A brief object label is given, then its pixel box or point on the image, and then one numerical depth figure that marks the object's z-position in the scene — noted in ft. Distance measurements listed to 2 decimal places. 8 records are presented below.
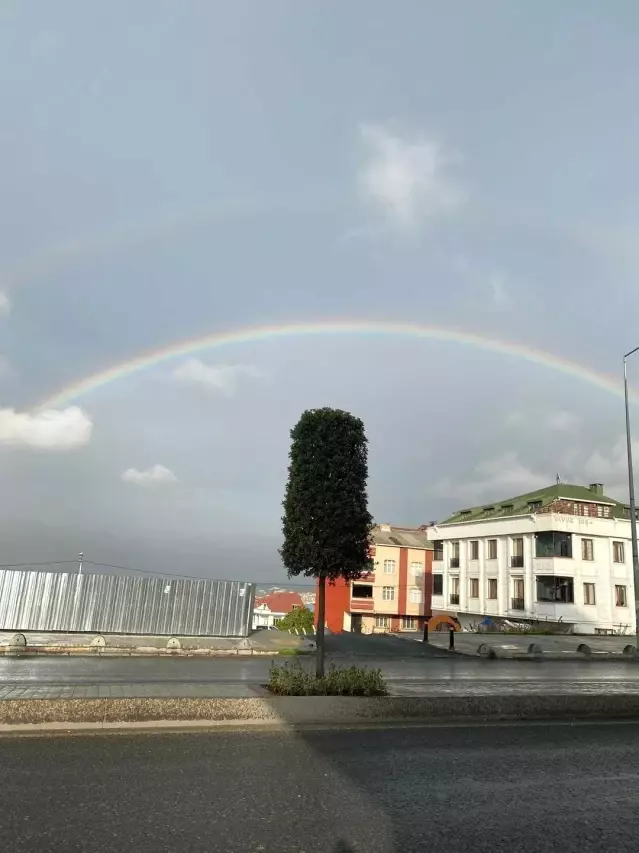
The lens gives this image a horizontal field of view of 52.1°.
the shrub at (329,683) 34.76
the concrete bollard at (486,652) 90.07
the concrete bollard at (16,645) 77.77
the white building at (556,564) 200.54
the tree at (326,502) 39.34
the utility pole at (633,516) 97.55
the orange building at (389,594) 283.38
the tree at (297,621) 205.36
